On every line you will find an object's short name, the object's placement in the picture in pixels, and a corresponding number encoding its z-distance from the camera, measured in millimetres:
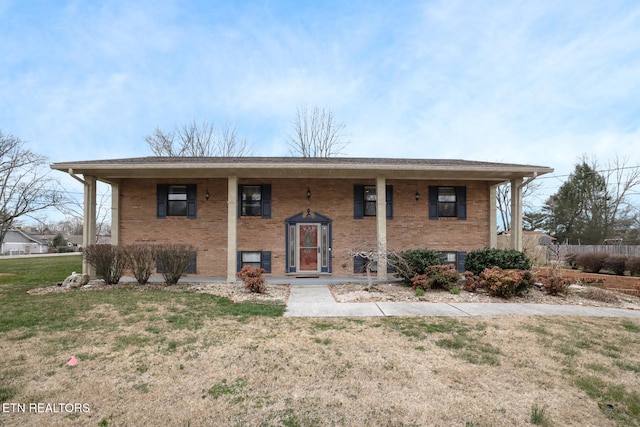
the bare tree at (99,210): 15086
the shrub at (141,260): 8648
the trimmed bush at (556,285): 8163
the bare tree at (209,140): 23266
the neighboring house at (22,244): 47875
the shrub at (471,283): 8414
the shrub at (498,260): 8984
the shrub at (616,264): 12992
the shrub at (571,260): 15952
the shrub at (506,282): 7672
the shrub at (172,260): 8781
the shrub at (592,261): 13995
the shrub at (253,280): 8047
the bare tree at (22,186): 14391
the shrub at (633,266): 12250
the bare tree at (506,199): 27880
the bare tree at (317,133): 20766
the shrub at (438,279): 8375
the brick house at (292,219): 10906
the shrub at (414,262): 9070
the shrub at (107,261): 8625
